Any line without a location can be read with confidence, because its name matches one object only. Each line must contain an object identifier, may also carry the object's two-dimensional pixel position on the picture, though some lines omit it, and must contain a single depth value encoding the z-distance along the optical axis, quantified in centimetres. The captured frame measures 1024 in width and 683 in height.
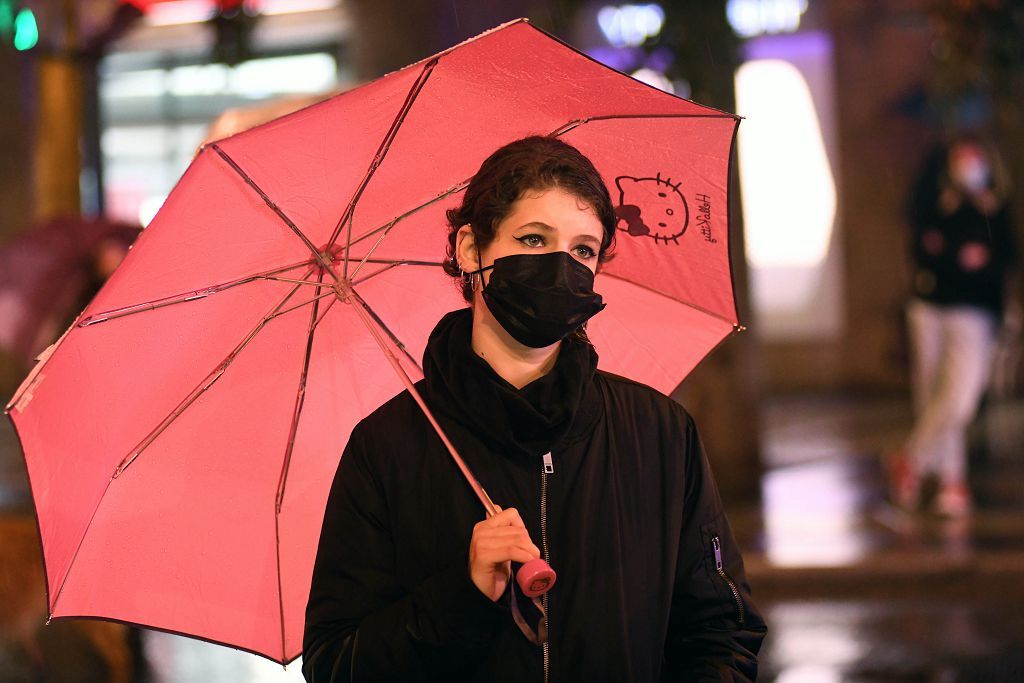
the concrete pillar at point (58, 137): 2348
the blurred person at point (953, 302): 1781
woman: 469
